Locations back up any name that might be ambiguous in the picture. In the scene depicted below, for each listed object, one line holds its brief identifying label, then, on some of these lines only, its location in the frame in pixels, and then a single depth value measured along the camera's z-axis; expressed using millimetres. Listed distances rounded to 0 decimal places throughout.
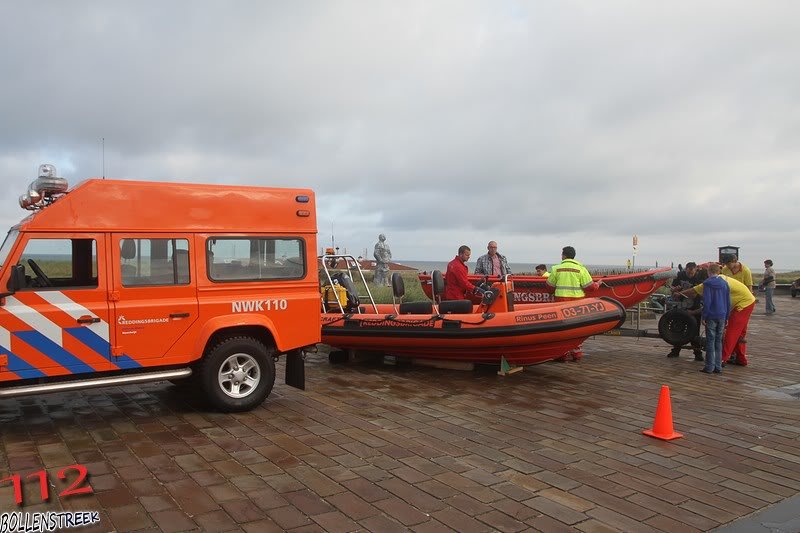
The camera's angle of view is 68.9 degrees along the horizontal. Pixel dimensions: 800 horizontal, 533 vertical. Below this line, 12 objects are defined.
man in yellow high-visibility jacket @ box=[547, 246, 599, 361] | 9750
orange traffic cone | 5586
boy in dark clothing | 8961
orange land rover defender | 5488
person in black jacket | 11582
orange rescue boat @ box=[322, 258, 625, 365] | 8016
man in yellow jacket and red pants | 9453
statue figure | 22547
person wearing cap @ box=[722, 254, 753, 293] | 10984
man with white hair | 11359
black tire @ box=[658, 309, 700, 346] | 10094
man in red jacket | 10000
